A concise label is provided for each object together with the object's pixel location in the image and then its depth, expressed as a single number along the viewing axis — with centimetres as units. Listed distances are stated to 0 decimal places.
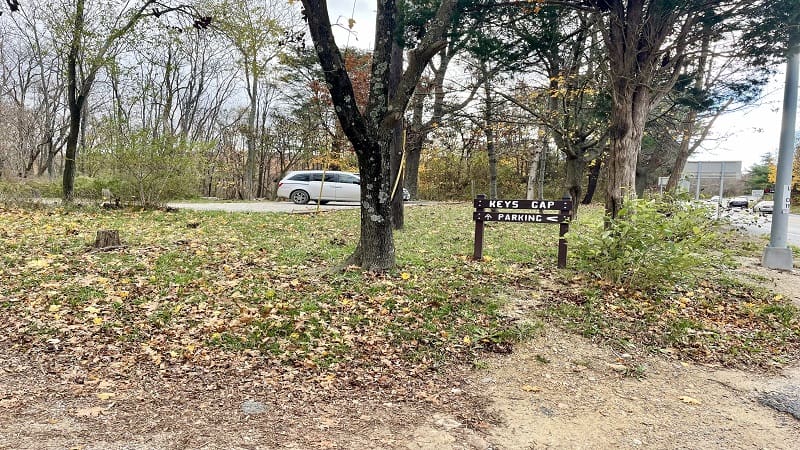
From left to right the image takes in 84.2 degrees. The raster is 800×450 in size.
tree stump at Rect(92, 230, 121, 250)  628
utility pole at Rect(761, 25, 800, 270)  734
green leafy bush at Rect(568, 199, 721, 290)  529
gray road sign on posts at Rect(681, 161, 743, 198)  1584
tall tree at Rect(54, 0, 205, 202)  1075
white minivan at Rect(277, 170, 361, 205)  1606
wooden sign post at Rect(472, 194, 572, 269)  619
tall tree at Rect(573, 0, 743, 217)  684
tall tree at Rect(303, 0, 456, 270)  493
